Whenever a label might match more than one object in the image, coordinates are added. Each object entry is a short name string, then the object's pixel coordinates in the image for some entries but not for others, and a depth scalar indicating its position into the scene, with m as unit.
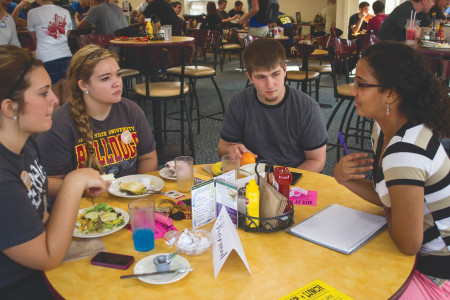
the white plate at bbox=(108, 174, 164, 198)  1.60
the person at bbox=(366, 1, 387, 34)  7.82
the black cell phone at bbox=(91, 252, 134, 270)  1.13
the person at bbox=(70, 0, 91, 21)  7.93
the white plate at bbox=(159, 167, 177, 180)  1.76
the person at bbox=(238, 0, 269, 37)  6.04
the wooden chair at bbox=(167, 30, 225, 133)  4.51
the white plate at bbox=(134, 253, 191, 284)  1.07
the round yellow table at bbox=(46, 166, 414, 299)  1.03
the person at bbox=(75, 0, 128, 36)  5.47
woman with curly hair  1.19
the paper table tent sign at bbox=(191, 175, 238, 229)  1.31
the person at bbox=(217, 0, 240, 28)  12.35
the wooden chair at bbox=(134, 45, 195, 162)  3.69
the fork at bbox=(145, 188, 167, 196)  1.63
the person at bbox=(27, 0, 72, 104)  4.52
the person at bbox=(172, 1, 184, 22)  10.51
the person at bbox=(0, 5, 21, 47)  4.51
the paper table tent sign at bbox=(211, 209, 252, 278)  1.08
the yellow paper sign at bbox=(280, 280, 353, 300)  0.99
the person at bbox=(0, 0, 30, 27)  6.61
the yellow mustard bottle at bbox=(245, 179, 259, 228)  1.28
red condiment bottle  1.41
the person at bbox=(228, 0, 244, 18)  12.41
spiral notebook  1.22
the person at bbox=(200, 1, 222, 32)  10.16
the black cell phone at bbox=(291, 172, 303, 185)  1.69
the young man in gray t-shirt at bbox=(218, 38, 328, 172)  2.20
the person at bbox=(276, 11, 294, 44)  8.11
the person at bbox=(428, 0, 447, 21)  6.15
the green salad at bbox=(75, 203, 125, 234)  1.34
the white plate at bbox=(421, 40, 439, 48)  3.66
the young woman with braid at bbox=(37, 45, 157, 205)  1.86
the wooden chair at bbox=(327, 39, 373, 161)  4.25
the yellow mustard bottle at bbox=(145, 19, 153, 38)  4.27
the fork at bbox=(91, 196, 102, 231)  1.34
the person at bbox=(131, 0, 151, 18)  8.96
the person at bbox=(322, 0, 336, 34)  10.92
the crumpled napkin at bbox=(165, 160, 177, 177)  1.78
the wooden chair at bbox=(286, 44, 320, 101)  5.11
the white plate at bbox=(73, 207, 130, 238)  1.29
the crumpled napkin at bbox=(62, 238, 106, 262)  1.20
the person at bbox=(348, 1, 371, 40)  8.86
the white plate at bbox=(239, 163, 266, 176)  1.77
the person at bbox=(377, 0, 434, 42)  4.60
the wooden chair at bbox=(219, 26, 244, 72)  8.88
